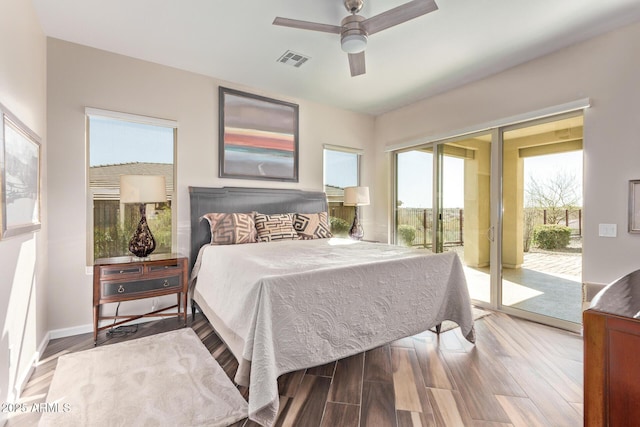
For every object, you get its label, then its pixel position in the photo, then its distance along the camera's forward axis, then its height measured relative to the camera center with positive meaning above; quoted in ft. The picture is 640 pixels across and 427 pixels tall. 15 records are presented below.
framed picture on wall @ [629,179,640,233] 8.21 +0.21
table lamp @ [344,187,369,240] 14.37 +0.68
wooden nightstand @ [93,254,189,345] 8.37 -2.03
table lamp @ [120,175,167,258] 9.05 +0.51
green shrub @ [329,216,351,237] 15.81 -0.73
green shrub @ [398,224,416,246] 15.58 -1.12
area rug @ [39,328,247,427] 5.42 -3.79
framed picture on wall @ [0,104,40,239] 5.50 +0.79
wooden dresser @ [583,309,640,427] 2.24 -1.25
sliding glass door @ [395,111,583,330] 9.97 +0.04
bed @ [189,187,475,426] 5.43 -2.05
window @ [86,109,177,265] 9.78 +1.49
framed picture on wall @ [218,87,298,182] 12.16 +3.34
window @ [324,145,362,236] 15.47 +1.85
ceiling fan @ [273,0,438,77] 6.55 +4.49
